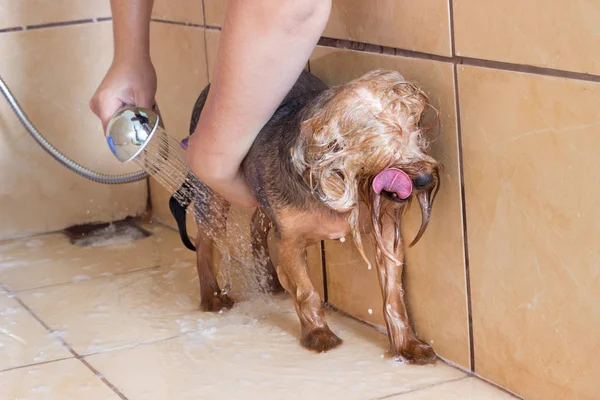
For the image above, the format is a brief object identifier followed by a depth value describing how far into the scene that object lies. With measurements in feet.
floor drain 7.74
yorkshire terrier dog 5.39
